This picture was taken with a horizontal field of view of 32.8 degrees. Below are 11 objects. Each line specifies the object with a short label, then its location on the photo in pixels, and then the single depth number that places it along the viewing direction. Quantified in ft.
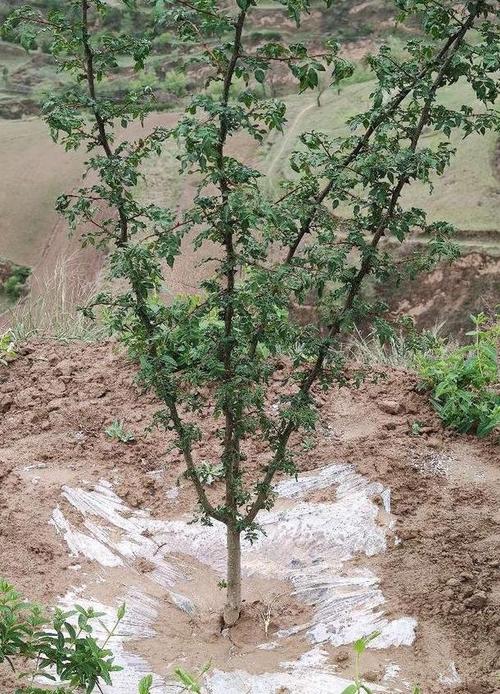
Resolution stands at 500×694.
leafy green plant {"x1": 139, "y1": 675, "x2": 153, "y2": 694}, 6.28
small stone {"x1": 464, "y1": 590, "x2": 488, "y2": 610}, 9.66
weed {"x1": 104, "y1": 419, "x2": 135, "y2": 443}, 13.43
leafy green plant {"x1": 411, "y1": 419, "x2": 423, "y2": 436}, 13.02
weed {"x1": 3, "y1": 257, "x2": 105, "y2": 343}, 17.45
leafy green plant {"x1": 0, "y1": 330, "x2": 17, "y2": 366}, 15.92
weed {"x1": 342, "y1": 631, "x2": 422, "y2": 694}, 5.80
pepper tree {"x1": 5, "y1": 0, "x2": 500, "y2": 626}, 7.19
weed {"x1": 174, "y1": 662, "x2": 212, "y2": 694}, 6.49
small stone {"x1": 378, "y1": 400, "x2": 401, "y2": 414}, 13.61
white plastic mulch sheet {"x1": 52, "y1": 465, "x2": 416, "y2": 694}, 9.29
